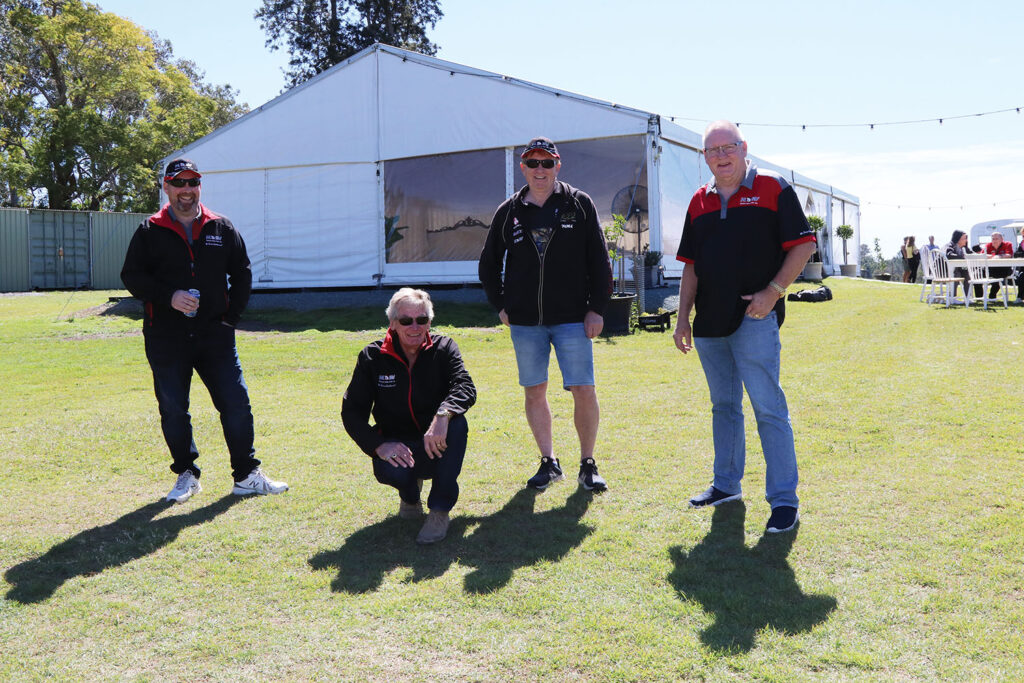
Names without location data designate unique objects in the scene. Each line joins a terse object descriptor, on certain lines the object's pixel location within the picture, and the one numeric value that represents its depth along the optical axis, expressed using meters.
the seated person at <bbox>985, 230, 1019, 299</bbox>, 16.38
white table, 13.84
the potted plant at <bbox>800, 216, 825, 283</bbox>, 22.36
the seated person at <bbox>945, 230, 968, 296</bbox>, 16.05
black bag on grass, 15.55
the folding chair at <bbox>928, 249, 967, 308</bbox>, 14.32
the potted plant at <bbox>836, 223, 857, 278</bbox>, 28.02
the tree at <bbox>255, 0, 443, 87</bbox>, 34.25
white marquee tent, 15.41
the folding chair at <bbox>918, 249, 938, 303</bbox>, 15.13
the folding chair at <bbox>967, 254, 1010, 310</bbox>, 13.61
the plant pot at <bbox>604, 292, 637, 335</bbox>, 11.73
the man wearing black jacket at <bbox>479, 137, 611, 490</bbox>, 4.32
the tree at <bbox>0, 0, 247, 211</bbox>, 33.97
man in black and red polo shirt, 3.57
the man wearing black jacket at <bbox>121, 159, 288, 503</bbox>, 4.37
